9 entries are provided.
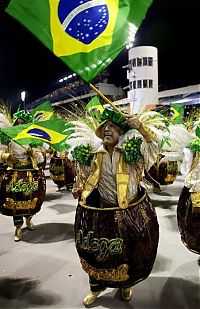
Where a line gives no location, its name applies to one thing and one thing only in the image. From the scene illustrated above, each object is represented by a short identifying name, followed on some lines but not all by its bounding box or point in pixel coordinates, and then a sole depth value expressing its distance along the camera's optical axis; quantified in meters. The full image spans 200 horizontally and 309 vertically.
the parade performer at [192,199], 2.59
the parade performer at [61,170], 6.41
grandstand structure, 17.17
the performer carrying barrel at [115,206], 2.17
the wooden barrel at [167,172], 5.81
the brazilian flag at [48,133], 2.76
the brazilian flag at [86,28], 1.82
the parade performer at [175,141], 2.73
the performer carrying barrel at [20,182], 3.74
